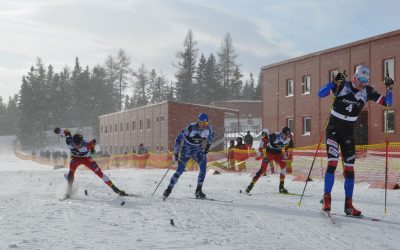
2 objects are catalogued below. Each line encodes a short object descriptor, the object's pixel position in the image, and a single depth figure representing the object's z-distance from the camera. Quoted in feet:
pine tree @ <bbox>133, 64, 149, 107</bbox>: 312.91
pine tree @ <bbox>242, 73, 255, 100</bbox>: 365.32
